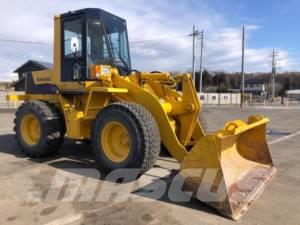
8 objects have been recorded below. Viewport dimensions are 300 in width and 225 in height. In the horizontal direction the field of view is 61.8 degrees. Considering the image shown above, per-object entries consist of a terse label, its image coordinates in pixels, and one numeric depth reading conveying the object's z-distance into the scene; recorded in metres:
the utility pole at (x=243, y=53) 30.43
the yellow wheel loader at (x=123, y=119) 3.45
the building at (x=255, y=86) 74.79
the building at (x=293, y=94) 70.16
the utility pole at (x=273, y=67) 54.05
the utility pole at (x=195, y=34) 33.30
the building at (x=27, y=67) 28.13
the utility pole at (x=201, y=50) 35.17
